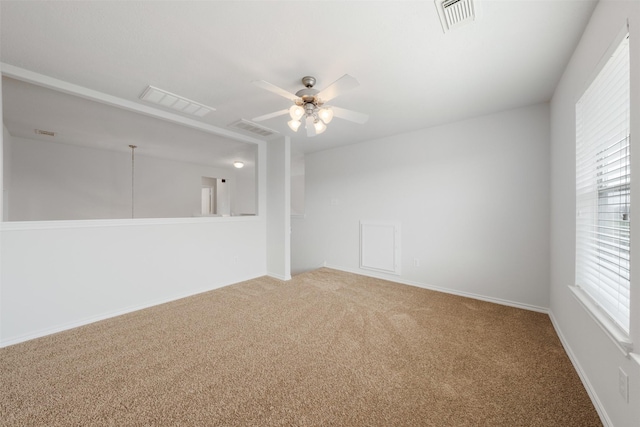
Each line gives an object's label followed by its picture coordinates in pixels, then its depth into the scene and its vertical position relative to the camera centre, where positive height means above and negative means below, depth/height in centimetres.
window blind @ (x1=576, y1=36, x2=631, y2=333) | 129 +15
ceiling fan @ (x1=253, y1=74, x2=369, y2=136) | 193 +90
